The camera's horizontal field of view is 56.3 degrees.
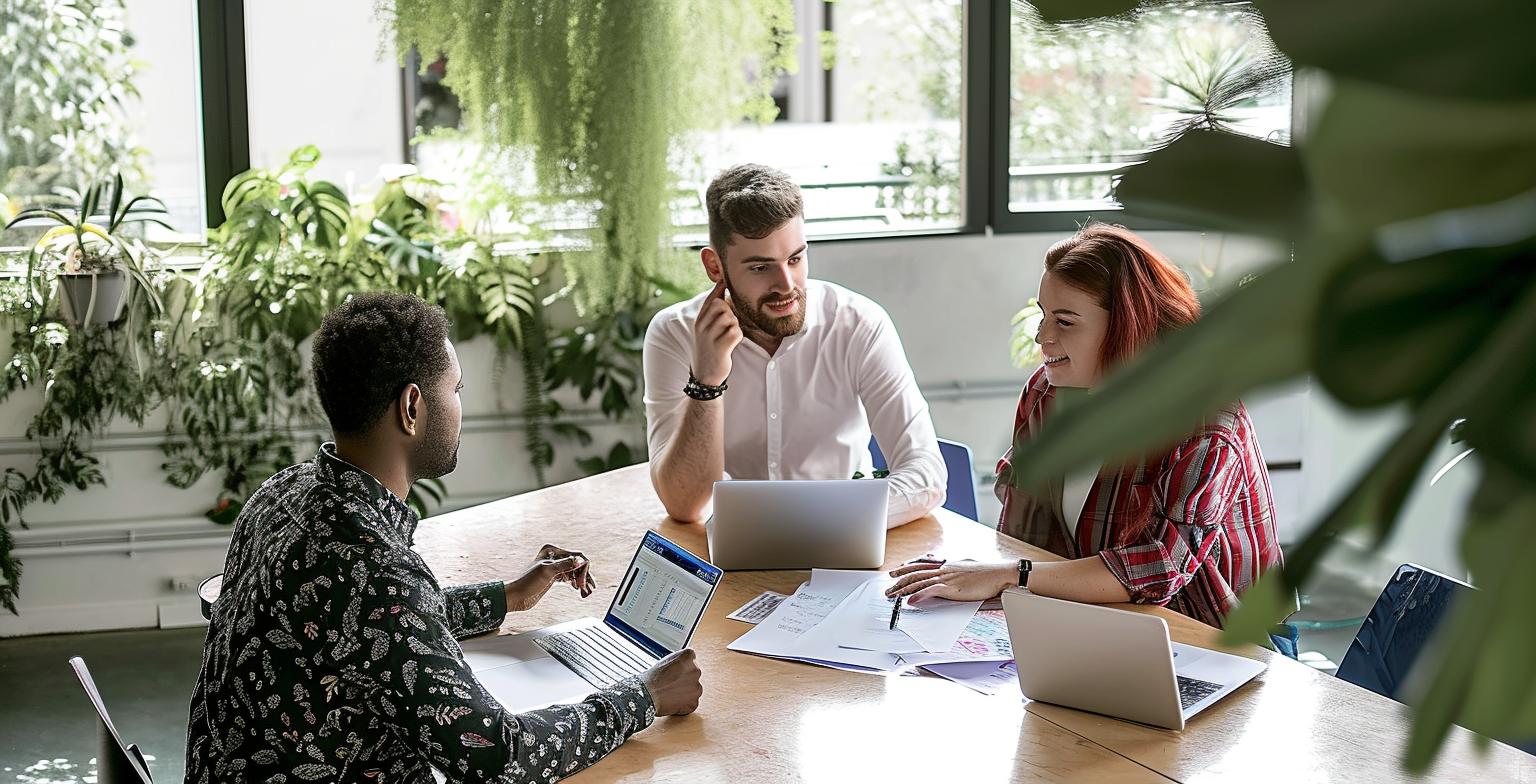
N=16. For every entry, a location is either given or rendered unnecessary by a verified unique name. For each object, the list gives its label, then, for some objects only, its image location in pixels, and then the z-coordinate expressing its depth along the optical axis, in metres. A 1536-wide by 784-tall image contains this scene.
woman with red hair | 2.42
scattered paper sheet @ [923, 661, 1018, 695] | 2.11
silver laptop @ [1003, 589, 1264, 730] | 1.86
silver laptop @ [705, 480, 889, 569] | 2.63
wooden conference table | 1.82
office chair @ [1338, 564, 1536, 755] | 2.21
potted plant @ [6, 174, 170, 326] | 4.40
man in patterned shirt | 1.78
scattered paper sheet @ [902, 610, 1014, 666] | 2.20
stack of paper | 2.23
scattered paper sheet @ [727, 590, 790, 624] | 2.44
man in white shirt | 3.17
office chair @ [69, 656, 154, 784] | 1.93
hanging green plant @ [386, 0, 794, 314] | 4.48
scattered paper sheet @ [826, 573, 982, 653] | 2.26
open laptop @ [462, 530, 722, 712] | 2.19
